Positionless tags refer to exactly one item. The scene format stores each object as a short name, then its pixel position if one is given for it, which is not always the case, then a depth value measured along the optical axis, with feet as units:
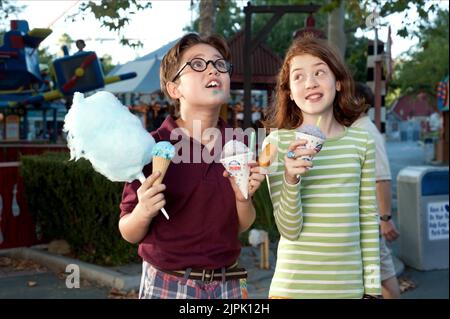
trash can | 21.11
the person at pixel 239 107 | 52.85
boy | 6.52
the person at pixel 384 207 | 12.16
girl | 6.99
